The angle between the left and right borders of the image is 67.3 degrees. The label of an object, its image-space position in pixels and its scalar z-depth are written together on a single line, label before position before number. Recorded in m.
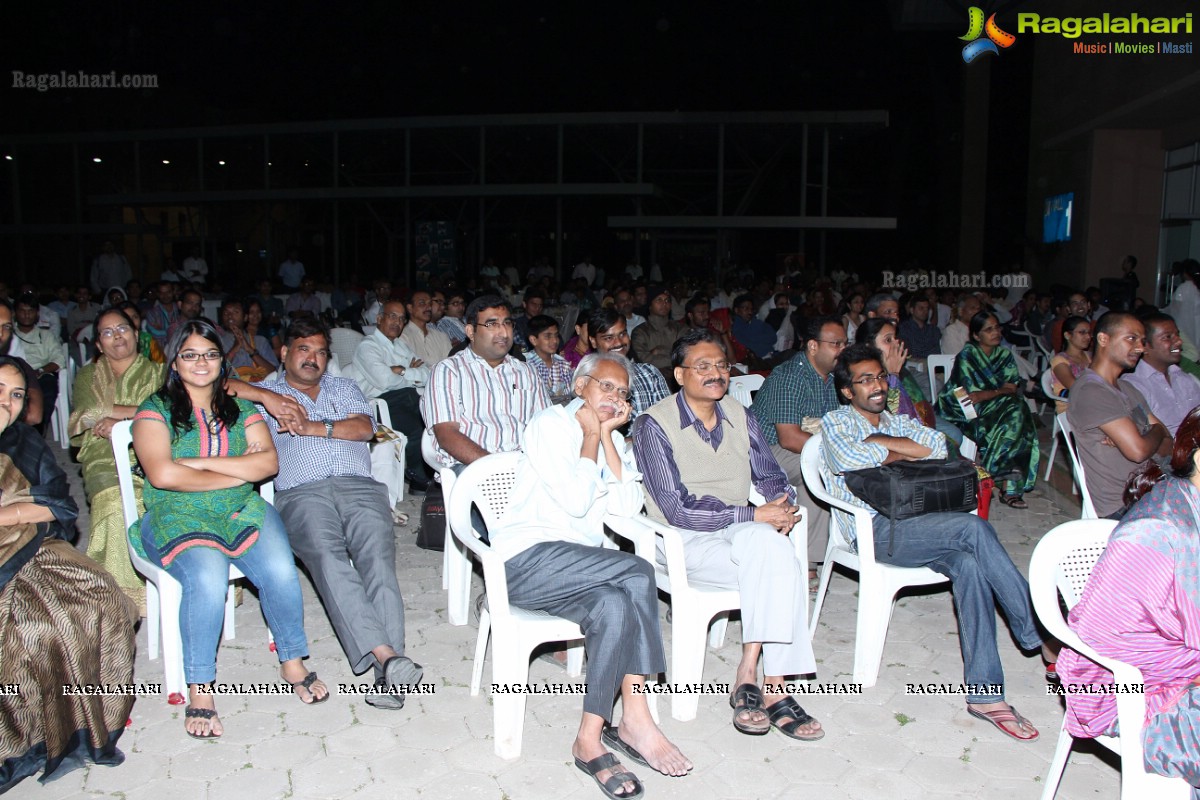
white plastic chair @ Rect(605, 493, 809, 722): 2.93
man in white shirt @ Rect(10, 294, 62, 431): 6.62
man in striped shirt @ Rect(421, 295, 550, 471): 3.98
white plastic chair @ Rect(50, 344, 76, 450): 7.09
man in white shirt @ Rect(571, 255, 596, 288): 16.77
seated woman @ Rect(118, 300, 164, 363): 5.41
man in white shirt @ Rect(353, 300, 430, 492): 5.69
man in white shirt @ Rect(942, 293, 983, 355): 7.82
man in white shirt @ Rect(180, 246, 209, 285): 16.44
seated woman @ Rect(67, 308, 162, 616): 3.51
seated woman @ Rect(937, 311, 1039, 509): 5.59
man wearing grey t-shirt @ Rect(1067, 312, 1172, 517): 3.59
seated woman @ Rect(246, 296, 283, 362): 6.49
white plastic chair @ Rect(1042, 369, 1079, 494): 5.32
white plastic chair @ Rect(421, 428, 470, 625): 3.72
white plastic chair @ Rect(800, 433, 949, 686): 3.18
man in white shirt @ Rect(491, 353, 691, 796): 2.64
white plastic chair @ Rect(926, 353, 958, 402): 6.92
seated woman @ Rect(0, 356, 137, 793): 2.50
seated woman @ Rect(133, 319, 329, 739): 2.86
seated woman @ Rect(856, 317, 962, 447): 4.03
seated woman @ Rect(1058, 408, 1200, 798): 1.97
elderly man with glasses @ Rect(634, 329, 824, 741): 2.87
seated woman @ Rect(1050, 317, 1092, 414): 5.28
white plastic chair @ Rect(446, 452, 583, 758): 2.71
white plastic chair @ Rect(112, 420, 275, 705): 2.94
